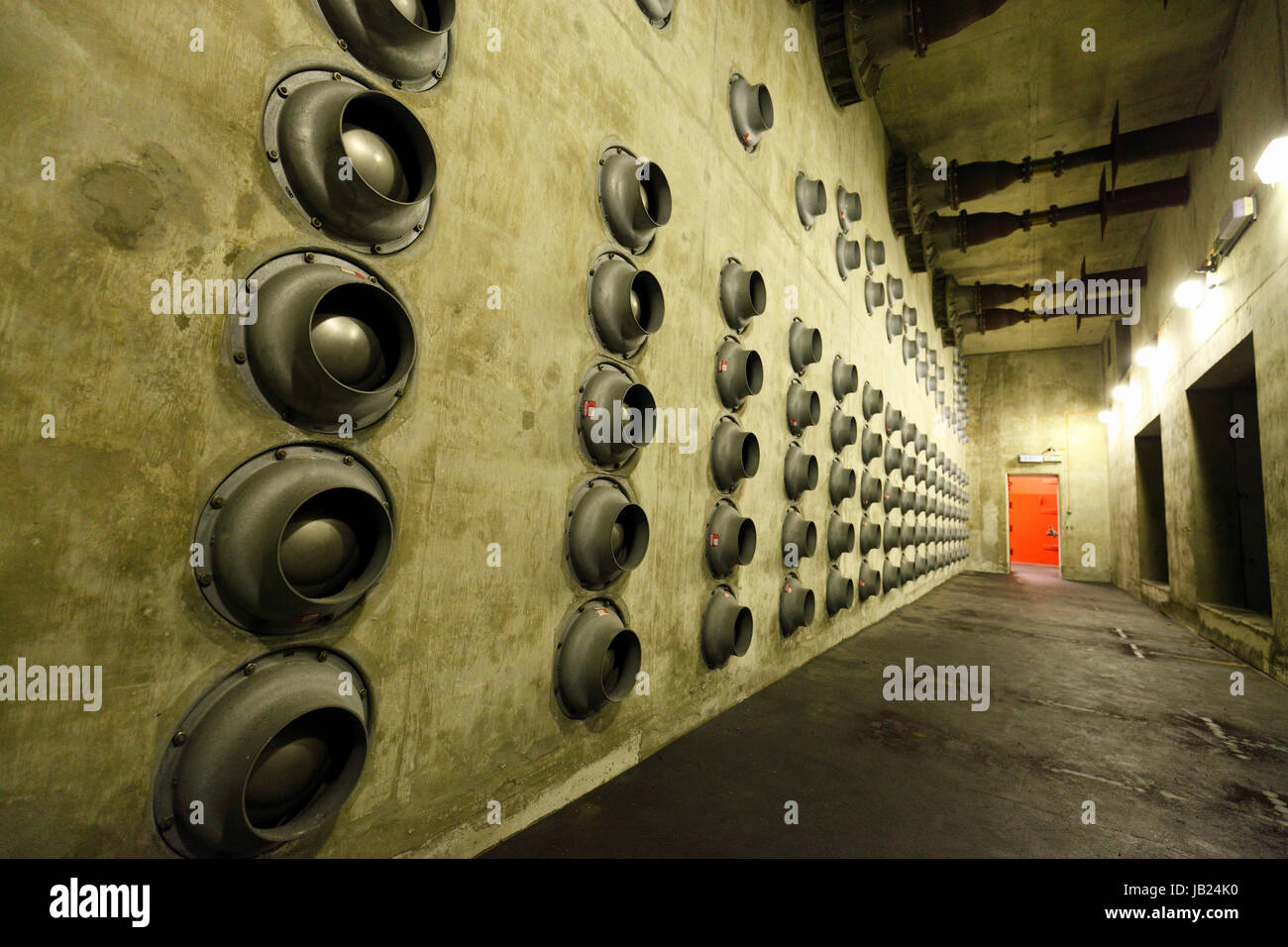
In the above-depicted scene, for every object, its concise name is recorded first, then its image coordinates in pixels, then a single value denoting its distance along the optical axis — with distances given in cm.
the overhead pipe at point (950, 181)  707
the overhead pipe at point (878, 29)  461
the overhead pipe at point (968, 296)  1054
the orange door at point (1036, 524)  1953
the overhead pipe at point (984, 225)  802
